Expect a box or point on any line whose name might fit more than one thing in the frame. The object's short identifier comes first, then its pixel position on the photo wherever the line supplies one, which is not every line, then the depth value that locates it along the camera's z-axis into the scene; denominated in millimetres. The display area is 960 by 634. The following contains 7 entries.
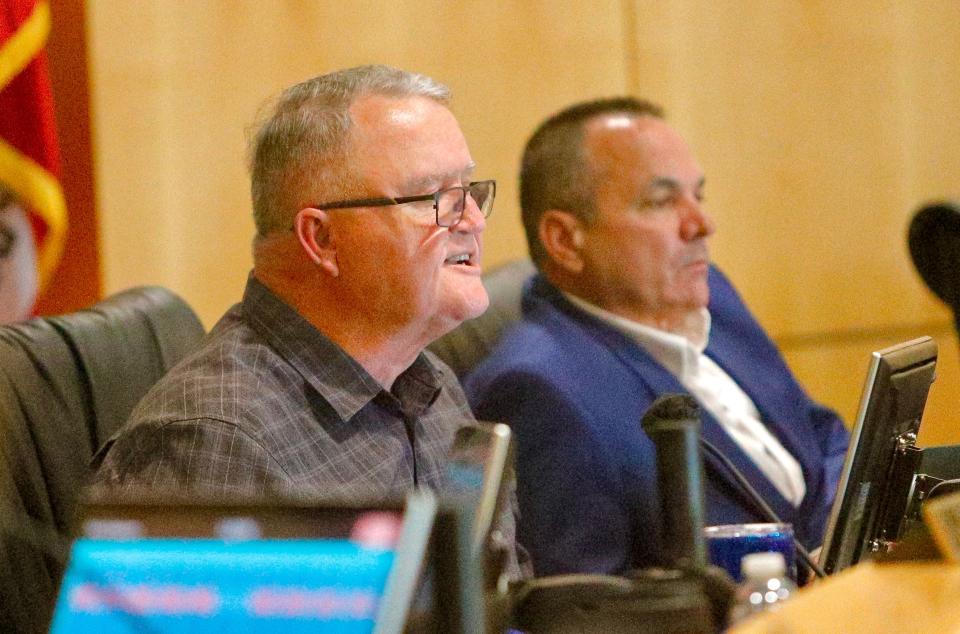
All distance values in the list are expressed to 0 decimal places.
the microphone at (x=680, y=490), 3944
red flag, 5072
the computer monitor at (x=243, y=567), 3085
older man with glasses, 4559
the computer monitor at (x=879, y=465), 4444
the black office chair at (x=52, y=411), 4540
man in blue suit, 4806
